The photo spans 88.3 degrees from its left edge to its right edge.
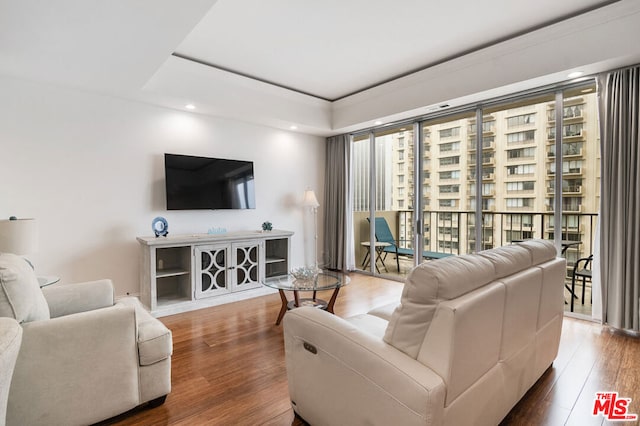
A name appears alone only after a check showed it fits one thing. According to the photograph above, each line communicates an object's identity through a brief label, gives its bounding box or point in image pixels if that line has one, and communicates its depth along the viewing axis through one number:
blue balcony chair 5.30
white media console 3.50
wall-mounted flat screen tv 3.96
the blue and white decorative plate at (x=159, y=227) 3.73
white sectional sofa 1.19
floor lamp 5.17
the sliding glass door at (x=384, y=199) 4.95
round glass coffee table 2.88
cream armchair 1.50
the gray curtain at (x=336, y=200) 5.50
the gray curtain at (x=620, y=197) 2.83
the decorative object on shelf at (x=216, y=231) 4.23
